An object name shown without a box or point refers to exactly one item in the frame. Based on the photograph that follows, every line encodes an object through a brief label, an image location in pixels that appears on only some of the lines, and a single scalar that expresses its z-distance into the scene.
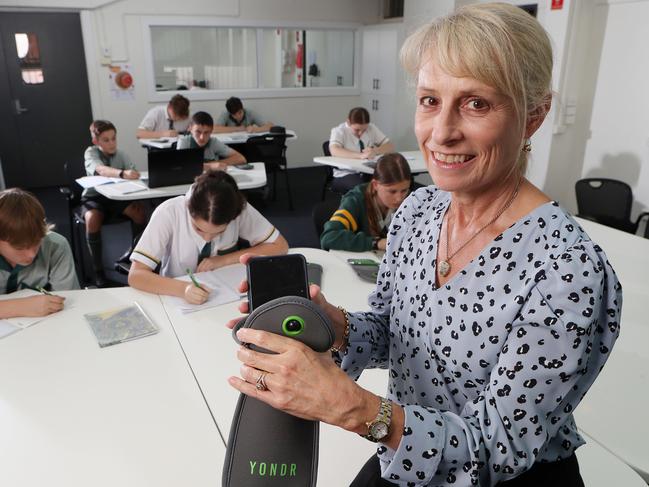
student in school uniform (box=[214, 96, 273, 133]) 6.43
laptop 3.76
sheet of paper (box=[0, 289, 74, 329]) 1.84
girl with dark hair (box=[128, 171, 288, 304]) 2.17
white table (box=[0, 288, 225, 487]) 1.22
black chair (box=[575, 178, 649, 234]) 3.95
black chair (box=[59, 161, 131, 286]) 4.02
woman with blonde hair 0.74
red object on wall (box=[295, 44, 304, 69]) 7.81
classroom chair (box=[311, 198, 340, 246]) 2.99
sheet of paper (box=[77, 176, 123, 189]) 3.85
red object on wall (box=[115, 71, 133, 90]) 6.46
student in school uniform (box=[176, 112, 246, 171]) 4.52
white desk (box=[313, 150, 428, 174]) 4.69
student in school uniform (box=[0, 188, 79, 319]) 1.89
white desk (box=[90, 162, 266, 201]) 3.64
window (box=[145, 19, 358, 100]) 6.91
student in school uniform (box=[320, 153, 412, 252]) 2.63
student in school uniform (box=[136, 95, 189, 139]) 5.70
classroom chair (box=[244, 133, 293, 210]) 5.47
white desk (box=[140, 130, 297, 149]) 5.49
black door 6.02
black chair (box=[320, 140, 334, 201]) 5.38
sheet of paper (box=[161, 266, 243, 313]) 2.00
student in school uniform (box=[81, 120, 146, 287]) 3.95
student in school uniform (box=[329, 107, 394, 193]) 5.06
